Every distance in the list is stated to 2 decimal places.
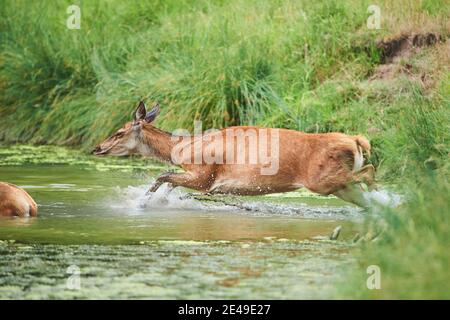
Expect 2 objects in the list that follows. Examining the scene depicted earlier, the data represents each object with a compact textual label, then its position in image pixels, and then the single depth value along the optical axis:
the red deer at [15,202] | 11.25
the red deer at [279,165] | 11.77
